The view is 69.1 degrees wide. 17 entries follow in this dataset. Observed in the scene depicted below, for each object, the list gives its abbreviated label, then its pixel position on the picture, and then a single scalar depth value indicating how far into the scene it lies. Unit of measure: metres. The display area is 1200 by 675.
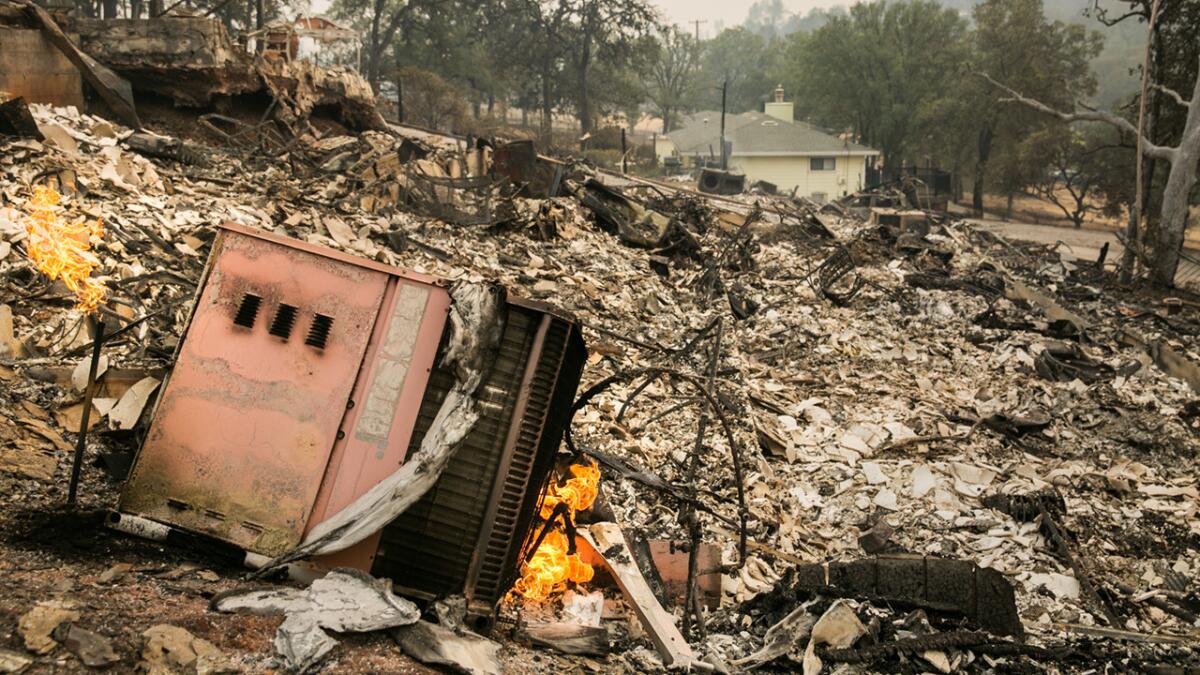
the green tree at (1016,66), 36.97
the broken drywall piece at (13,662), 2.85
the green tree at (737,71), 80.81
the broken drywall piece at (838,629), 4.80
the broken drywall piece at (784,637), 4.73
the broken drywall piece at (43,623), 3.03
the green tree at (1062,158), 33.88
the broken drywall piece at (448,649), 3.46
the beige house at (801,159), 42.78
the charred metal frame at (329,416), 4.01
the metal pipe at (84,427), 4.09
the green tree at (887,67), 43.44
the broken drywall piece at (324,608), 3.32
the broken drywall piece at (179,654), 3.07
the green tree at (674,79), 68.09
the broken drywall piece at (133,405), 5.28
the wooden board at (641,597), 4.51
